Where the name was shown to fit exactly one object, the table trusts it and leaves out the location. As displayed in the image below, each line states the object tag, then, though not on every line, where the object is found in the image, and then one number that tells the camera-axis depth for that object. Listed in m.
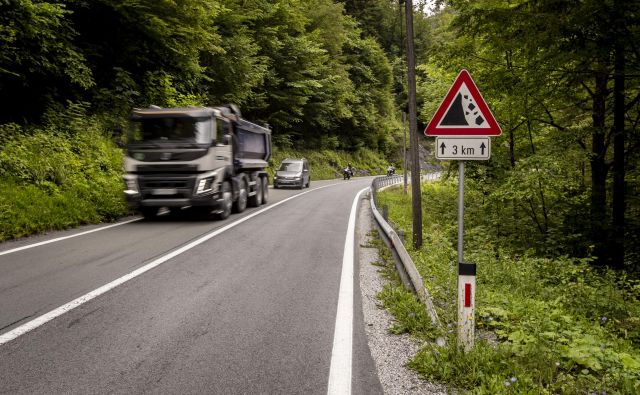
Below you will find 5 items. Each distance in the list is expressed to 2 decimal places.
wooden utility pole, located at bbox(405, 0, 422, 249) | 9.28
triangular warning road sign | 4.09
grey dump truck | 11.08
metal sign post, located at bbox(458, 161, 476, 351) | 3.77
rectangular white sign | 4.06
